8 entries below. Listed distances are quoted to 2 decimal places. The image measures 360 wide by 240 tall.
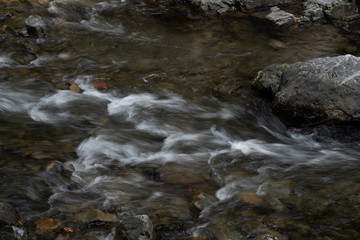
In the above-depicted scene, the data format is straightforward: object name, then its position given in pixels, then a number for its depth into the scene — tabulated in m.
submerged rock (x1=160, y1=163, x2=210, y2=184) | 10.42
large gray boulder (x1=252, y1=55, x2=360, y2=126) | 12.49
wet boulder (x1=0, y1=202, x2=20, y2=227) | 7.67
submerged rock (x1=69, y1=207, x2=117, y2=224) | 8.39
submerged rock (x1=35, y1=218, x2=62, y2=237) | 7.88
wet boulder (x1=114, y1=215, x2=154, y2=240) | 7.75
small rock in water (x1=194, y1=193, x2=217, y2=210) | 9.28
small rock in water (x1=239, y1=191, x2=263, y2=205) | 9.51
